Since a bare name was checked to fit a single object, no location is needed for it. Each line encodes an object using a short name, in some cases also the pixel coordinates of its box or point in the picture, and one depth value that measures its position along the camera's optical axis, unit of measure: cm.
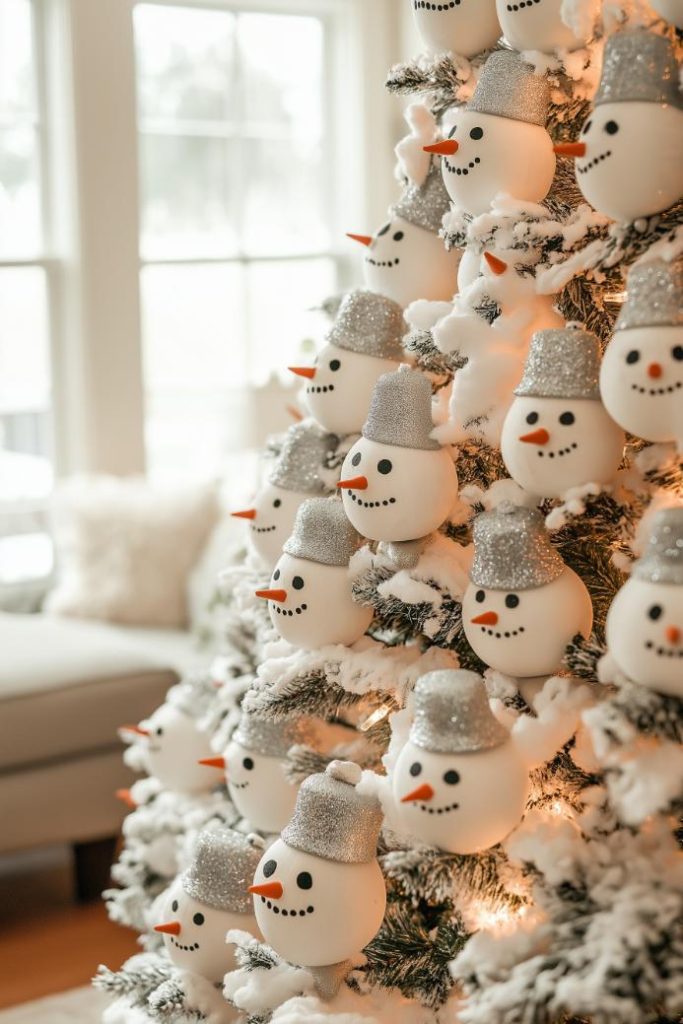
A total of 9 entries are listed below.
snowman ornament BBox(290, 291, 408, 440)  162
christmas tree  138
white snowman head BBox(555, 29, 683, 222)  138
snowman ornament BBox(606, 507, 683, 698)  135
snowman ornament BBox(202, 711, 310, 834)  169
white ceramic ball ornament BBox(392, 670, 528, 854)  143
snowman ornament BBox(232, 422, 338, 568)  168
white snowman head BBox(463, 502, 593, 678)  145
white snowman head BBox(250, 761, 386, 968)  152
